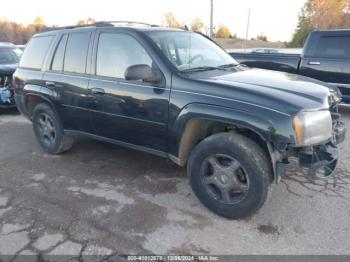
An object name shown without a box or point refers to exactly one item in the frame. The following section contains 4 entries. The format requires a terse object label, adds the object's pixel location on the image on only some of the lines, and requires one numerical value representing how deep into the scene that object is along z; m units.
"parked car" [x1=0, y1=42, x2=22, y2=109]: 7.40
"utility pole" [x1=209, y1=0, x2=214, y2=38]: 19.28
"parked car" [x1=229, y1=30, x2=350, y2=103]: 6.89
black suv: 2.94
